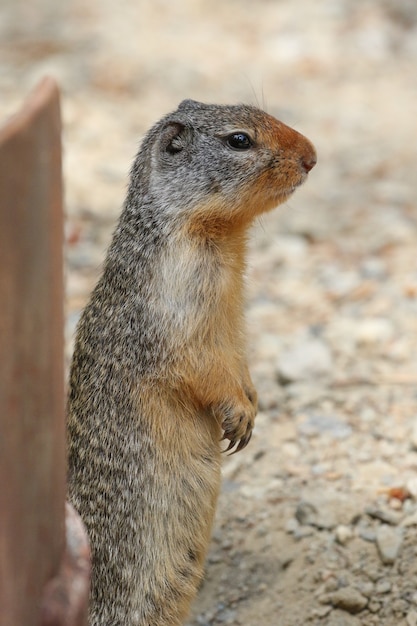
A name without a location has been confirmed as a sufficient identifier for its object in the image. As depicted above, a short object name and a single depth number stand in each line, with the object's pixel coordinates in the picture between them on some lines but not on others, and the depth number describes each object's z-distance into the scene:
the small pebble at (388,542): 8.21
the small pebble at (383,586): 7.98
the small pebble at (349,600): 7.88
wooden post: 4.02
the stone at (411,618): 7.55
